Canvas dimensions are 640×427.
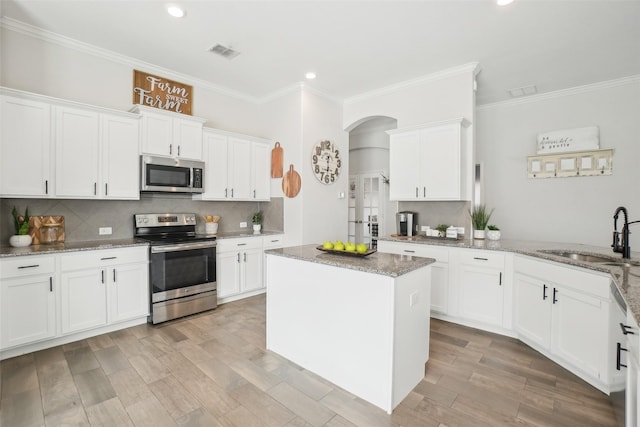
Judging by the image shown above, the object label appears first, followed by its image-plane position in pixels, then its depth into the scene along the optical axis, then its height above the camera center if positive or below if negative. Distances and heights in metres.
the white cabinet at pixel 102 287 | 2.80 -0.79
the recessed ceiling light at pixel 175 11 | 2.66 +1.81
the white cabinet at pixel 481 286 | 3.09 -0.81
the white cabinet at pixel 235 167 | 4.16 +0.64
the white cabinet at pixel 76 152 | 2.95 +0.59
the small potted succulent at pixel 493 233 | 3.59 -0.27
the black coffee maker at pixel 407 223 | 4.07 -0.17
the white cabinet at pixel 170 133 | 3.50 +0.95
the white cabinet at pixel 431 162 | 3.61 +0.62
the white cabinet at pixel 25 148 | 2.66 +0.57
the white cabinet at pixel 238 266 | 3.99 -0.79
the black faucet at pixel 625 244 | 2.48 -0.28
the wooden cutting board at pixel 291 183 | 4.48 +0.42
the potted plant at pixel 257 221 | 4.64 -0.18
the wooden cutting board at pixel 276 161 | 4.71 +0.78
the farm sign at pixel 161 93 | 3.76 +1.56
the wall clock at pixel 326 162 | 4.62 +0.78
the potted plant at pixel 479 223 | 3.61 -0.15
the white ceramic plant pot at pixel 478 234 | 3.62 -0.29
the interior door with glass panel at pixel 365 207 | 6.56 +0.07
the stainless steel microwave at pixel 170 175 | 3.49 +0.44
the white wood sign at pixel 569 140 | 4.04 +1.00
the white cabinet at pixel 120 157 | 3.22 +0.58
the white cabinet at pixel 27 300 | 2.48 -0.79
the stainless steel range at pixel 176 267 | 3.32 -0.68
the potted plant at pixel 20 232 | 2.79 -0.22
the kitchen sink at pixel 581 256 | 2.68 -0.44
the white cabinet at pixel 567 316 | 2.13 -0.87
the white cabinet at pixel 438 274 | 3.42 -0.74
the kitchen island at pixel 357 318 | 1.95 -0.79
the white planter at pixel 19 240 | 2.79 -0.29
